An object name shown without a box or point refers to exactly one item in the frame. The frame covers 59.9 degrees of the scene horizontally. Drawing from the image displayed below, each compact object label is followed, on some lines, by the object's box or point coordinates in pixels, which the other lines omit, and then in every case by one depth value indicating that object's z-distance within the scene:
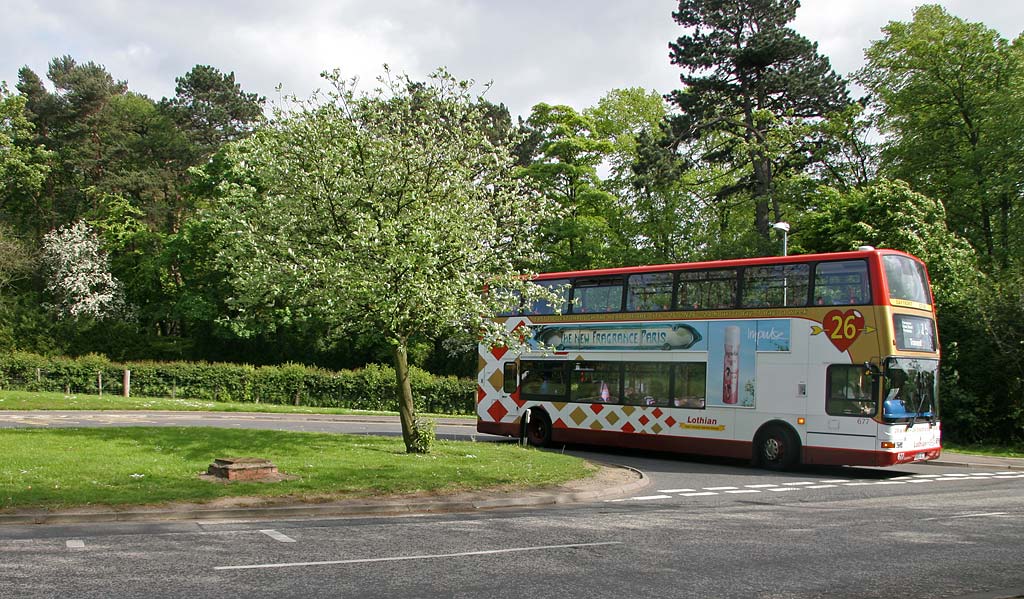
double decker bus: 17.84
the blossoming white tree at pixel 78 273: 53.66
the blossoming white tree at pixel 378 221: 16.91
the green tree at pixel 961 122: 37.53
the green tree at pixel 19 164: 51.69
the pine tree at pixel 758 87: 42.50
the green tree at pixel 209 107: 59.59
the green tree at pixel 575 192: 46.69
